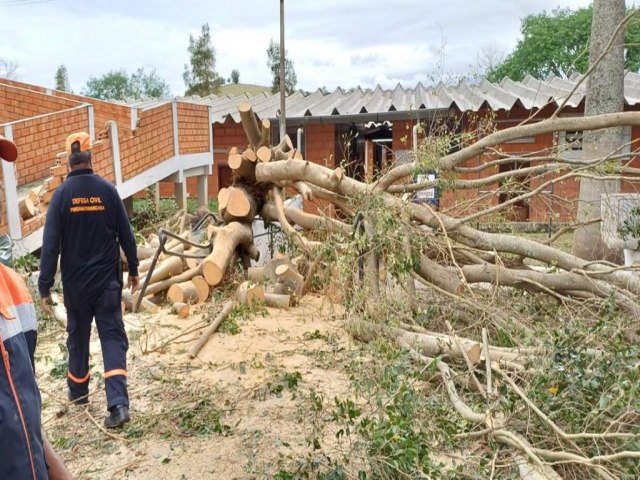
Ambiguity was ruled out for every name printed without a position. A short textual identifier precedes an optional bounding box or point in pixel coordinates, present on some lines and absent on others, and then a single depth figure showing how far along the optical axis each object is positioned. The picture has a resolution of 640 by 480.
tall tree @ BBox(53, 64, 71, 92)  54.66
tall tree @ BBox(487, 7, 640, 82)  38.00
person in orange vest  1.54
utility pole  13.36
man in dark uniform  3.97
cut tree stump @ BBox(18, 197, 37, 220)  7.90
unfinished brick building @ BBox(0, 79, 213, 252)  7.99
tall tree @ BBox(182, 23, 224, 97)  44.16
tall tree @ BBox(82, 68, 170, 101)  62.84
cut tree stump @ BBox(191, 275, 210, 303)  6.77
